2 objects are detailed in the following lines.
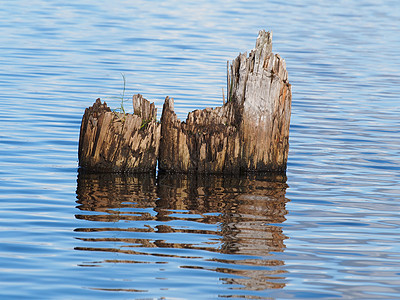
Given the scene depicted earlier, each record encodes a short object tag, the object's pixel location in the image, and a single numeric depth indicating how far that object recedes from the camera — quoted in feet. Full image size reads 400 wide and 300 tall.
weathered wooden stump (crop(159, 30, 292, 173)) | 38.04
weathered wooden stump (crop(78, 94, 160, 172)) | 37.11
